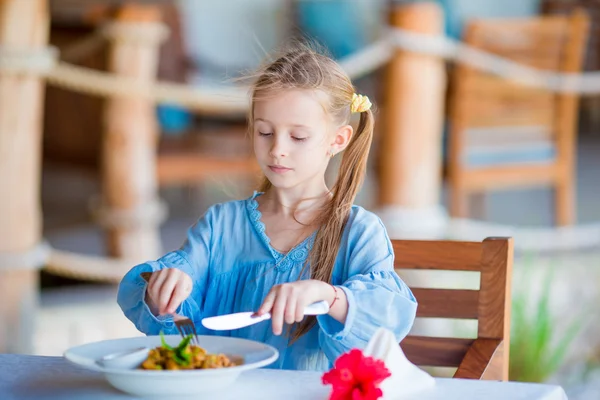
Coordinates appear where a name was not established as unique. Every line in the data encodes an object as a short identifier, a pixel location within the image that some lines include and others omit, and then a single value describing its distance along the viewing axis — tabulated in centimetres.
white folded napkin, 212
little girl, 240
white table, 213
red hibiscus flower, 205
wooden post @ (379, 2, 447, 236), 533
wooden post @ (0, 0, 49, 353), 442
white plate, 207
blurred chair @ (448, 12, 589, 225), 608
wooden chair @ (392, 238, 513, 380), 259
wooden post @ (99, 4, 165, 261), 542
